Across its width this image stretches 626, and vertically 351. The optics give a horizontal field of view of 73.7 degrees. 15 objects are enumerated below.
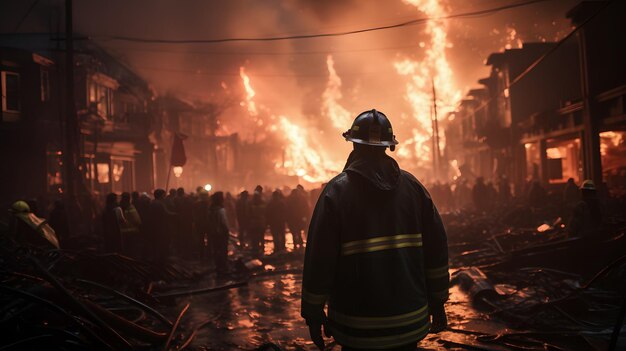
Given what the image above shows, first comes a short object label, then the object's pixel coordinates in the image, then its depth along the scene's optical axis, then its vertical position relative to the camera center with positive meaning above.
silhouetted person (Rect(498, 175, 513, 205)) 21.91 -0.62
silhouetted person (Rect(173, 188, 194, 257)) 12.38 -0.99
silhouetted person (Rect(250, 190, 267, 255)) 13.31 -1.03
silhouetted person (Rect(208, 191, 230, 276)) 10.27 -1.03
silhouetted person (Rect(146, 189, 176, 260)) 10.52 -0.88
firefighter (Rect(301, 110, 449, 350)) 2.59 -0.49
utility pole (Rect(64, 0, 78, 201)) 14.54 +2.63
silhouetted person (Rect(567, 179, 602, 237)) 8.56 -0.79
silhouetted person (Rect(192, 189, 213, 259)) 11.69 -0.80
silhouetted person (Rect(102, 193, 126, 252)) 9.52 -0.71
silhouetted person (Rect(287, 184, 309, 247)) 13.88 -0.83
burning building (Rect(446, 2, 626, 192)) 17.42 +3.40
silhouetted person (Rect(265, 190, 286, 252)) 13.48 -0.89
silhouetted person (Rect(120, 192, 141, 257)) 10.16 -0.77
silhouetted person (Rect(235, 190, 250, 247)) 14.00 -0.71
